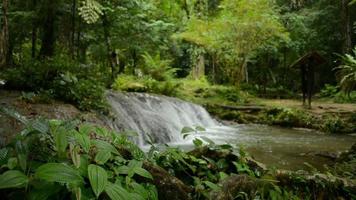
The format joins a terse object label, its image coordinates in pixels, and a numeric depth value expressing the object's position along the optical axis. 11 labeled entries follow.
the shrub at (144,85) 14.95
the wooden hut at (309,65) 14.55
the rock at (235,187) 2.74
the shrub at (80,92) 7.64
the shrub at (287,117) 13.25
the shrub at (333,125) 12.20
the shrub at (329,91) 19.25
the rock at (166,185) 2.49
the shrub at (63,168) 1.66
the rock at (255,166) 3.77
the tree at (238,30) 18.42
